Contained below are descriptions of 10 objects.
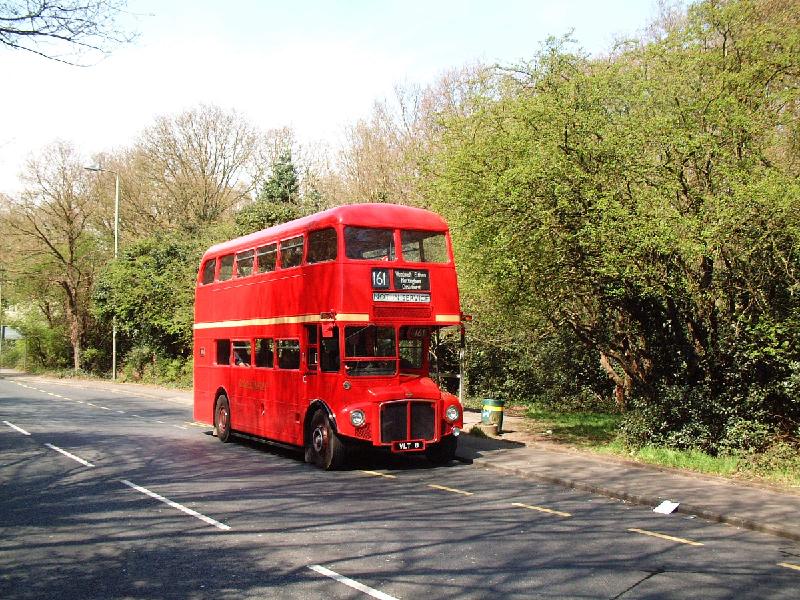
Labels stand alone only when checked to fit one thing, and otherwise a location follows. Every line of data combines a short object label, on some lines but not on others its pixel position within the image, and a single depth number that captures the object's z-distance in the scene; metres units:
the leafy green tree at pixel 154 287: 37.72
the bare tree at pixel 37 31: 9.84
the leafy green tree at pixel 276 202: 34.31
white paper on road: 9.97
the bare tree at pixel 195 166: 41.22
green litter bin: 17.39
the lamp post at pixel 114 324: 36.97
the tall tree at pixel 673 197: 12.41
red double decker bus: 12.99
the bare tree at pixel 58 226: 42.38
